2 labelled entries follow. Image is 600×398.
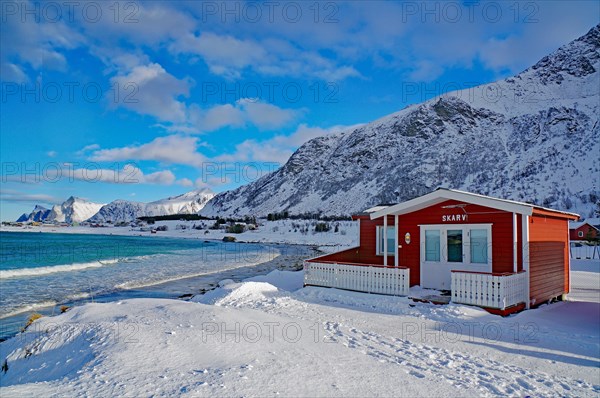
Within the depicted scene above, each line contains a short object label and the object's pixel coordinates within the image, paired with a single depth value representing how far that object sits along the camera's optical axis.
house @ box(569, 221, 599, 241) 42.59
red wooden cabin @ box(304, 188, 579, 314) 11.12
